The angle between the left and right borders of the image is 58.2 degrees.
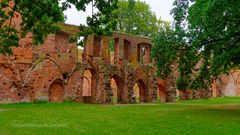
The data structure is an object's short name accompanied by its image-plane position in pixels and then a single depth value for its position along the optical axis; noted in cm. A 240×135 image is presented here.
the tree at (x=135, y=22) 3180
